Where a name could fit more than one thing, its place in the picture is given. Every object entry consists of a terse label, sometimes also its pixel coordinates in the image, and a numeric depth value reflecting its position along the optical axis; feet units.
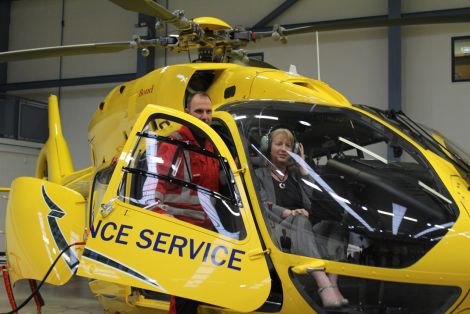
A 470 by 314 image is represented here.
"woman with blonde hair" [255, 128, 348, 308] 8.94
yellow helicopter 8.64
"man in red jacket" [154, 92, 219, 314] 9.74
